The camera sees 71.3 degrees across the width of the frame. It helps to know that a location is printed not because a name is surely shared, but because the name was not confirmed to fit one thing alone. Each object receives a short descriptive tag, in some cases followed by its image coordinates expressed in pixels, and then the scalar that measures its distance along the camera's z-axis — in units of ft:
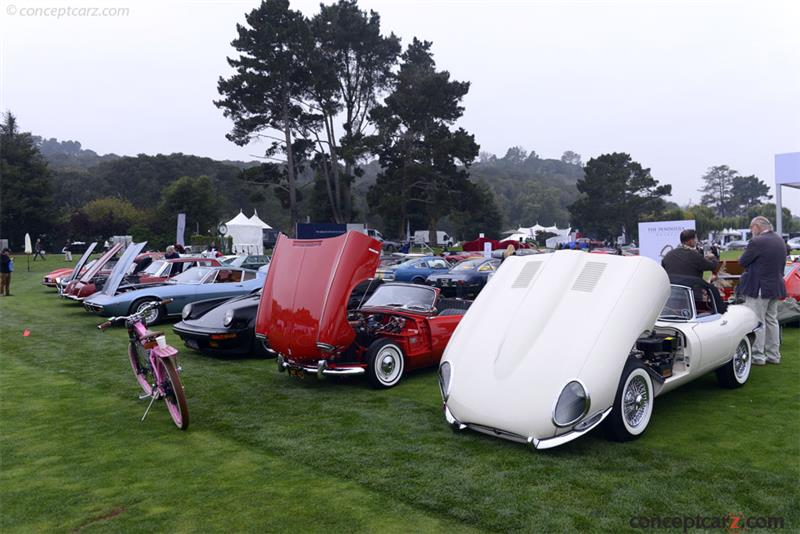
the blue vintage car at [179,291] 37.65
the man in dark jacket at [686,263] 23.25
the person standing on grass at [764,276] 22.82
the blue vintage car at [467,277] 57.67
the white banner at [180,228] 104.11
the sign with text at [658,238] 46.98
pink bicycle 17.11
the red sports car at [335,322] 20.54
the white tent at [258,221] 145.34
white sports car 14.19
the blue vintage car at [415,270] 69.67
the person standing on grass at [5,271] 59.11
